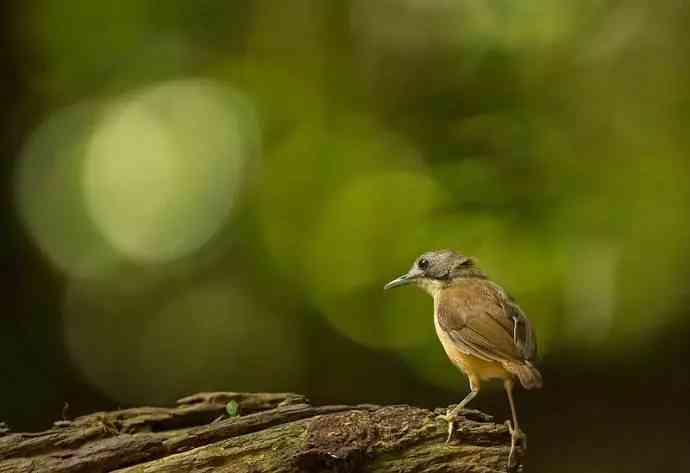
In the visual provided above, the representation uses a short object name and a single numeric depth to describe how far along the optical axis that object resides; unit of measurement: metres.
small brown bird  6.46
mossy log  6.32
